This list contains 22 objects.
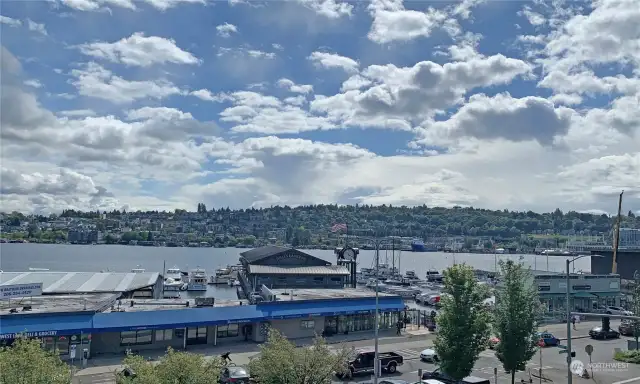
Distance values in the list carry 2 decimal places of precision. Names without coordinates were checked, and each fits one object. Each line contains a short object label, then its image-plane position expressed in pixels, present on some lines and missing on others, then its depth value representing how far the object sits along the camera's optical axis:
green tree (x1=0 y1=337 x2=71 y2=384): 16.34
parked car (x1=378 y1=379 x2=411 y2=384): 30.87
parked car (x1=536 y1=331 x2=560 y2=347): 46.84
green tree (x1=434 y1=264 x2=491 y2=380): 29.12
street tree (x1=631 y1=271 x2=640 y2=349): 44.77
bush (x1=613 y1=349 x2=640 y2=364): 41.31
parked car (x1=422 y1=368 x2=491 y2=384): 31.70
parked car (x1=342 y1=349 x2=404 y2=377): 35.55
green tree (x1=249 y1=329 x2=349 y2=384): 21.53
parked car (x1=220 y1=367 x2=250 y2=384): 31.31
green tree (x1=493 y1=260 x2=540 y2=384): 30.58
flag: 69.31
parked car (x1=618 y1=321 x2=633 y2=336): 52.78
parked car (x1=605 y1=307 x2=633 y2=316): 64.19
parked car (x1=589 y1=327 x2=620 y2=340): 51.38
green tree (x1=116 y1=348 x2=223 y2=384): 17.77
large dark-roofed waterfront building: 69.19
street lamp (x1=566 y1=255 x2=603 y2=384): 27.17
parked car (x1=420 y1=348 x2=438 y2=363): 40.06
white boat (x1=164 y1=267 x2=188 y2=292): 106.62
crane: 86.12
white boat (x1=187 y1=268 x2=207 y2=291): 110.12
